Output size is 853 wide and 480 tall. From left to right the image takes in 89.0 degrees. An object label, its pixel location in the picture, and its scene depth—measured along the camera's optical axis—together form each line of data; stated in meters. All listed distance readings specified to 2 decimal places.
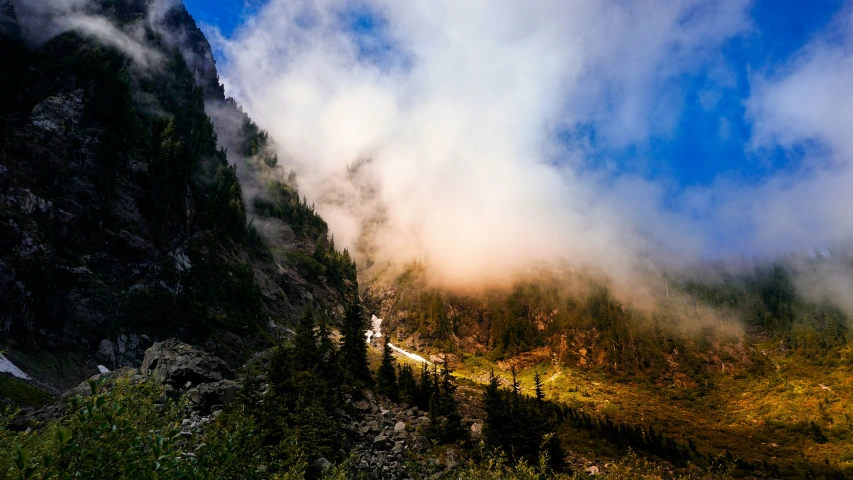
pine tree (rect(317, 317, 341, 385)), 79.66
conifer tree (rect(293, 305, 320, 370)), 78.31
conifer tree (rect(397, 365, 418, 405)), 95.81
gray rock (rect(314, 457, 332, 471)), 45.43
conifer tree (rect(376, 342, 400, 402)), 96.12
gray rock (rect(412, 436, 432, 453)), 63.81
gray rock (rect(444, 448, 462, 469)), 58.31
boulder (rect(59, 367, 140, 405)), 50.08
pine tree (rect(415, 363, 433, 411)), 94.88
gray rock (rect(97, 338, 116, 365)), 92.22
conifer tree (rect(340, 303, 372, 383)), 96.62
